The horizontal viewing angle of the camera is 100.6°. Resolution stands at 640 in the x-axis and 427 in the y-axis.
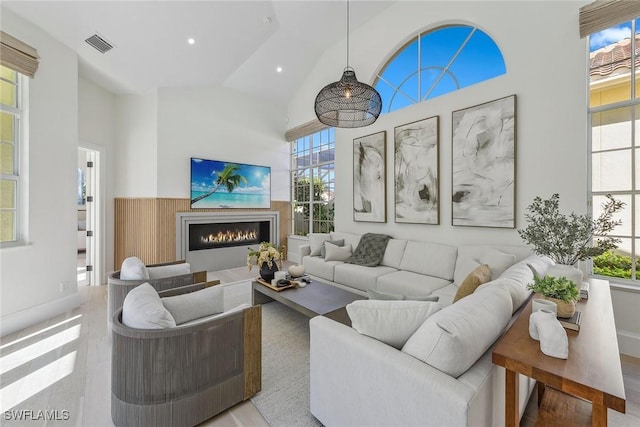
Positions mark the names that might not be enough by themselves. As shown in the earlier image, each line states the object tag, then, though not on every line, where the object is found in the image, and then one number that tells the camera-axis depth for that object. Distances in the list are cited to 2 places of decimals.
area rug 1.75
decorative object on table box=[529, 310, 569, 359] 1.08
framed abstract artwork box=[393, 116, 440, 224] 3.79
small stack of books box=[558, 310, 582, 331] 1.32
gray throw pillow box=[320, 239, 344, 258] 4.64
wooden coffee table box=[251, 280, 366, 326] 2.52
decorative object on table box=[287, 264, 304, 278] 3.35
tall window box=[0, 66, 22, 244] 2.91
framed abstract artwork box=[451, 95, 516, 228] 3.12
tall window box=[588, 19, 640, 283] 2.53
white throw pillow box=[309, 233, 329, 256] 4.69
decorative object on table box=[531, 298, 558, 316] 1.36
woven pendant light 2.61
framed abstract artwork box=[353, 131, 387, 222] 4.45
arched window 3.41
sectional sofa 1.03
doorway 4.52
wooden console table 0.91
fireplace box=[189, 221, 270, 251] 5.30
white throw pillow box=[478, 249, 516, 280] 2.70
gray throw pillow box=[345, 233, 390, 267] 4.05
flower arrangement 3.17
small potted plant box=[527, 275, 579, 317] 1.43
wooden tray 3.00
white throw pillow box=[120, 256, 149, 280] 2.49
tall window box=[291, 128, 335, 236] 5.84
